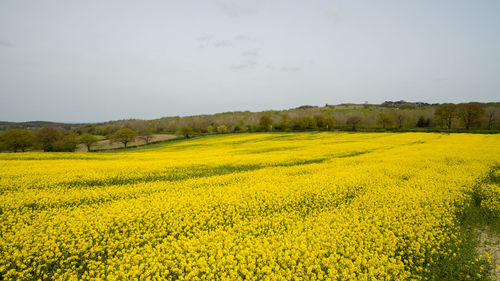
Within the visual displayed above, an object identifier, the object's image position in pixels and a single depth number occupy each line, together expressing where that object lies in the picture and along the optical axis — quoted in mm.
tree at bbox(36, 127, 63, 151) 52594
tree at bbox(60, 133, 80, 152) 52531
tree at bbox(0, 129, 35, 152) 46844
